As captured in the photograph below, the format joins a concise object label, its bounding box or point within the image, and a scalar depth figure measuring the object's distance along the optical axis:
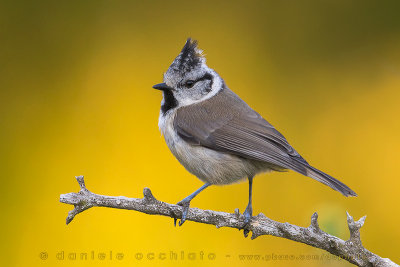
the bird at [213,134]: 5.74
